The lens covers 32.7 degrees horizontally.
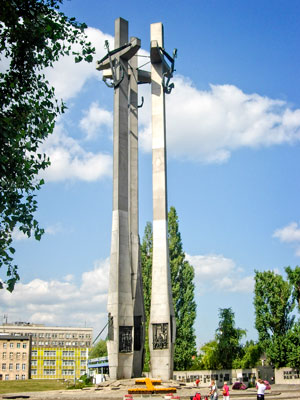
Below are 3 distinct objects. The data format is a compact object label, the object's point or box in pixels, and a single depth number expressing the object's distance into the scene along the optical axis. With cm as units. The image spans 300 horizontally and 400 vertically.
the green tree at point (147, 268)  3714
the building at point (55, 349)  9550
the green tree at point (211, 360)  4131
